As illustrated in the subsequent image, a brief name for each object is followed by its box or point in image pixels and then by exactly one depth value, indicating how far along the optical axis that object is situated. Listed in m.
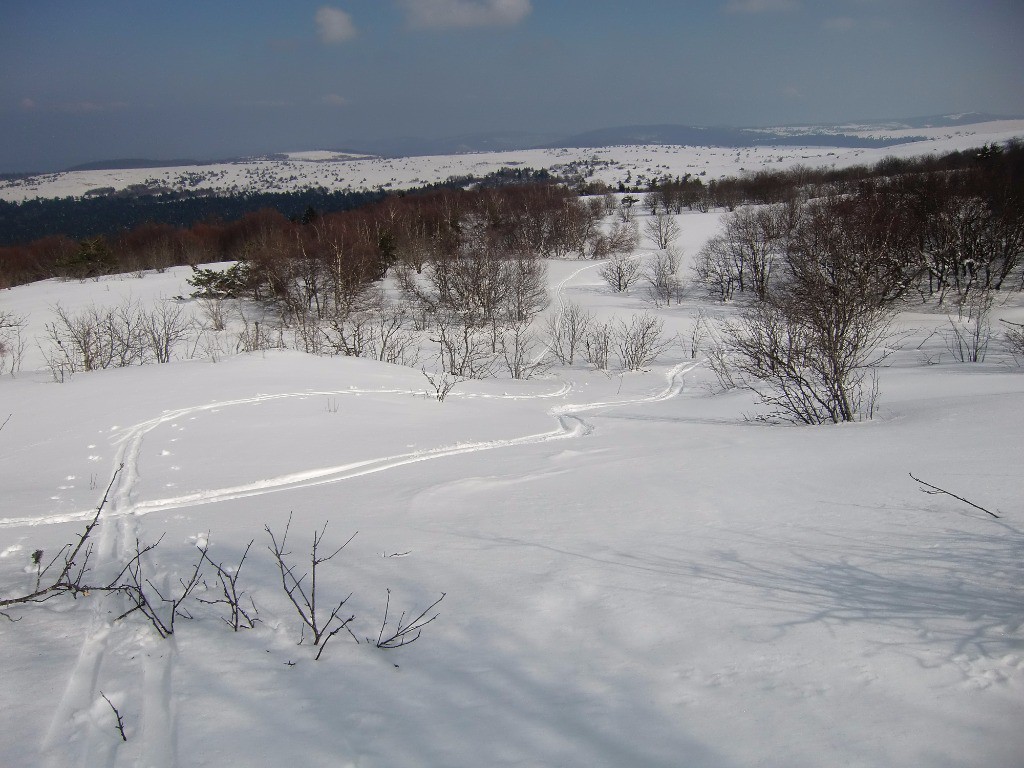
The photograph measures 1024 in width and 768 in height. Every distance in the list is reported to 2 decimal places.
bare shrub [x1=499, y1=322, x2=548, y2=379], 23.42
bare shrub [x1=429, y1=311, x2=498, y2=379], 21.31
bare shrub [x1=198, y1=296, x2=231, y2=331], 31.77
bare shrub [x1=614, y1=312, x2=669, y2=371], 23.69
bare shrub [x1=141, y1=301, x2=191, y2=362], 19.74
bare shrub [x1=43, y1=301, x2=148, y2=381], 18.53
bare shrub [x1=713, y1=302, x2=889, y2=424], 10.38
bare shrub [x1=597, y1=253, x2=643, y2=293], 48.28
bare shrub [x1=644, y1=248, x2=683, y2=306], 45.49
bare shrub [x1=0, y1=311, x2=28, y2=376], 23.84
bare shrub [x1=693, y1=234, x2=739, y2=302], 46.41
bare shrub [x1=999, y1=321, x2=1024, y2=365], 18.38
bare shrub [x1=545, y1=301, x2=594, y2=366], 26.75
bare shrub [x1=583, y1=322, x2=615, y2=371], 24.19
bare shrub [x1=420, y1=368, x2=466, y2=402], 12.22
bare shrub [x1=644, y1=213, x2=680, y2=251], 61.19
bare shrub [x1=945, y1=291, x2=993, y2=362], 20.31
